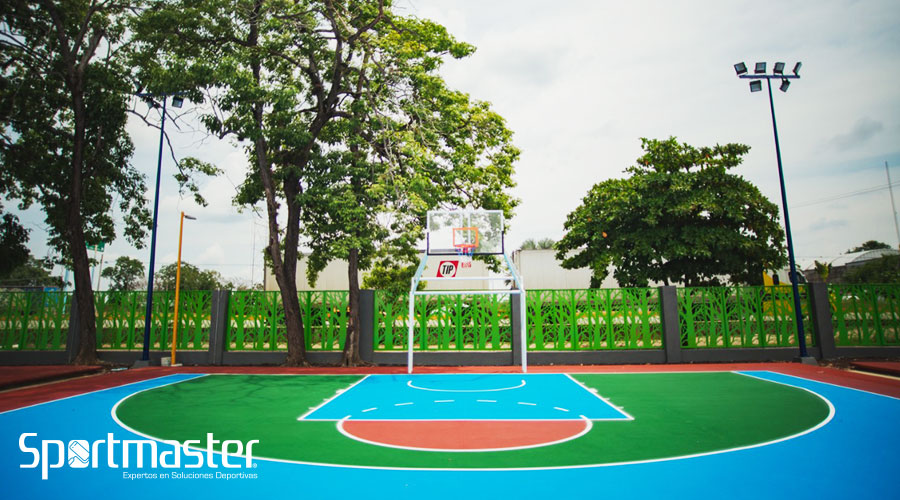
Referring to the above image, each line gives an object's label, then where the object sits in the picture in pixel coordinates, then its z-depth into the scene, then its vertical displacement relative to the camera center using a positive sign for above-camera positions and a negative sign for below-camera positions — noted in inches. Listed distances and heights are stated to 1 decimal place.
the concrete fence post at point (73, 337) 595.2 -22.4
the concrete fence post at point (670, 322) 566.9 -19.7
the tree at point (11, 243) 627.5 +102.3
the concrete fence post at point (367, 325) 580.1 -15.5
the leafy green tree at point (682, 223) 678.5 +122.0
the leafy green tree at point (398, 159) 518.9 +179.6
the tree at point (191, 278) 2829.7 +238.2
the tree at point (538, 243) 3439.0 +473.5
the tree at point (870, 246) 3048.7 +357.9
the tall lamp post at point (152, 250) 555.8 +79.4
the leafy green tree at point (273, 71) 518.0 +280.3
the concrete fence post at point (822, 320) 562.3 -21.2
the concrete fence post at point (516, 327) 570.8 -21.5
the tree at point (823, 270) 1505.9 +100.1
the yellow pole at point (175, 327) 572.1 -12.9
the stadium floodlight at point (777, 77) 538.0 +253.6
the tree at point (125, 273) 2950.3 +282.9
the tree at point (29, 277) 2568.9 +253.1
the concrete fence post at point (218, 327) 587.8 -13.8
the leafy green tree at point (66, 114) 571.8 +257.4
